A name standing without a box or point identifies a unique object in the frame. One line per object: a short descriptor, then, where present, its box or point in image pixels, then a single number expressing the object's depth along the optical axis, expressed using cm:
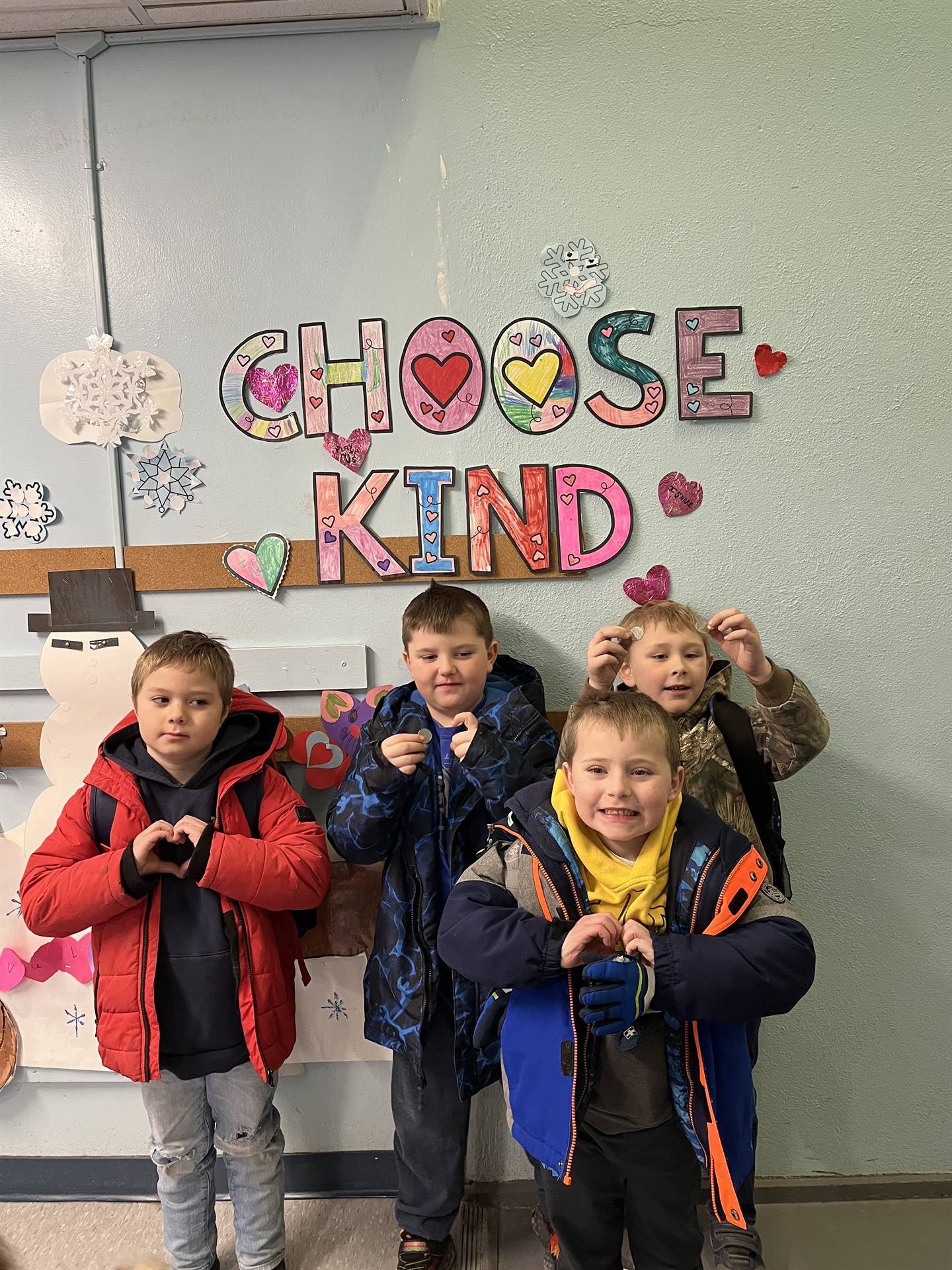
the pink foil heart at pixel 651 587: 179
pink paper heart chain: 187
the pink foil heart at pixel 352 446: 179
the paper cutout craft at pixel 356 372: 178
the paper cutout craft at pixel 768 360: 174
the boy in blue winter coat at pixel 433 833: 152
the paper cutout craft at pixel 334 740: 182
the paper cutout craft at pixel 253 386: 179
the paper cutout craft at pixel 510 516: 178
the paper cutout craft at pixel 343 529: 180
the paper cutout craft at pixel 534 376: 175
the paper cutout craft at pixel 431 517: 179
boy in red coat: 150
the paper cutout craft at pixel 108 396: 180
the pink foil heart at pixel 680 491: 177
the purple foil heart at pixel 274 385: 179
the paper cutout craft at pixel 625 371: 175
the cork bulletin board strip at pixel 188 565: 180
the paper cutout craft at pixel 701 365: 174
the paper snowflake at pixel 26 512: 184
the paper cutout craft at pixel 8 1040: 191
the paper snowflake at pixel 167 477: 182
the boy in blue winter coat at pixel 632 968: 118
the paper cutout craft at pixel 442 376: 176
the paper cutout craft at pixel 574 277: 174
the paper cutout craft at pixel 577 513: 177
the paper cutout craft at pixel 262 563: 182
